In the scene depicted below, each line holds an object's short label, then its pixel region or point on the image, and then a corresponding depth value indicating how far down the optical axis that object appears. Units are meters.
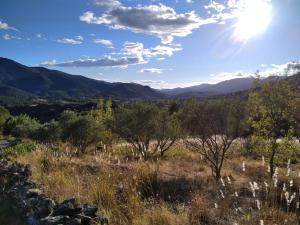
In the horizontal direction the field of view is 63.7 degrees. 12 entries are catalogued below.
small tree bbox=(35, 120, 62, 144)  22.32
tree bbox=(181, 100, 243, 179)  10.56
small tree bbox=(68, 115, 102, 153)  18.64
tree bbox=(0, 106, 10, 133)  35.37
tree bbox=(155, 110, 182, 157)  16.93
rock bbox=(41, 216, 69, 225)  3.54
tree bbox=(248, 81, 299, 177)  10.80
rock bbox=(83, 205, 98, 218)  3.67
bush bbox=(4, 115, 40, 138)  27.61
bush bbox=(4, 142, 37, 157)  9.66
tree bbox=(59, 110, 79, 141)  19.47
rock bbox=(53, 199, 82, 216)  3.74
